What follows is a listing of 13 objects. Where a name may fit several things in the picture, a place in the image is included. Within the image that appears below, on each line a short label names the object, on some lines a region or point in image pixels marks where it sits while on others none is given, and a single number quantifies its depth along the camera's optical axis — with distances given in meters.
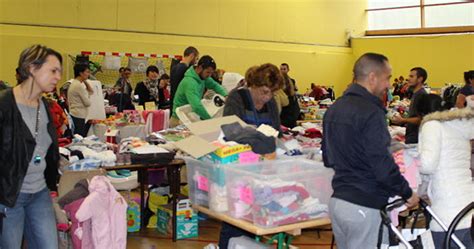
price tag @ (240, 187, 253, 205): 2.81
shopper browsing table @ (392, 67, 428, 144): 4.67
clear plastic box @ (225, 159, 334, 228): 2.78
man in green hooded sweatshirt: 5.26
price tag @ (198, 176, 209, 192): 3.12
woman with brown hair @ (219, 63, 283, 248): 3.64
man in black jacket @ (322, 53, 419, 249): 2.51
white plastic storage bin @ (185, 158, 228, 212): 2.97
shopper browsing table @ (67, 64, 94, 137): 6.95
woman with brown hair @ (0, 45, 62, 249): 2.55
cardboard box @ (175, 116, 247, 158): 3.10
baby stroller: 2.39
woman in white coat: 3.10
